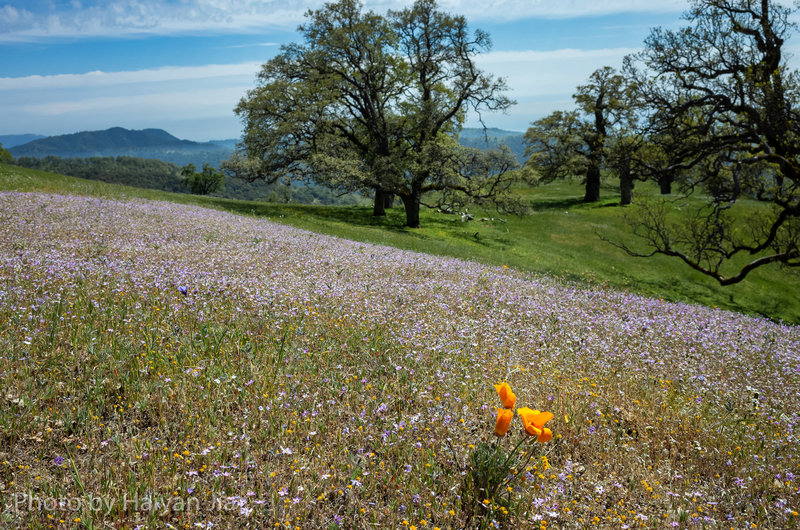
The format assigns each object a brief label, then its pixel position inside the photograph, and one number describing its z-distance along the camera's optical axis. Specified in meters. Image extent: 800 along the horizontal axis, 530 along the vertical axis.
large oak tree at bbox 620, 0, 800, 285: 15.33
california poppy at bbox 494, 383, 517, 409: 3.11
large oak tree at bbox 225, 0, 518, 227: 31.00
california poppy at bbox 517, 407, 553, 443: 2.97
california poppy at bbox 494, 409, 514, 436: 3.18
